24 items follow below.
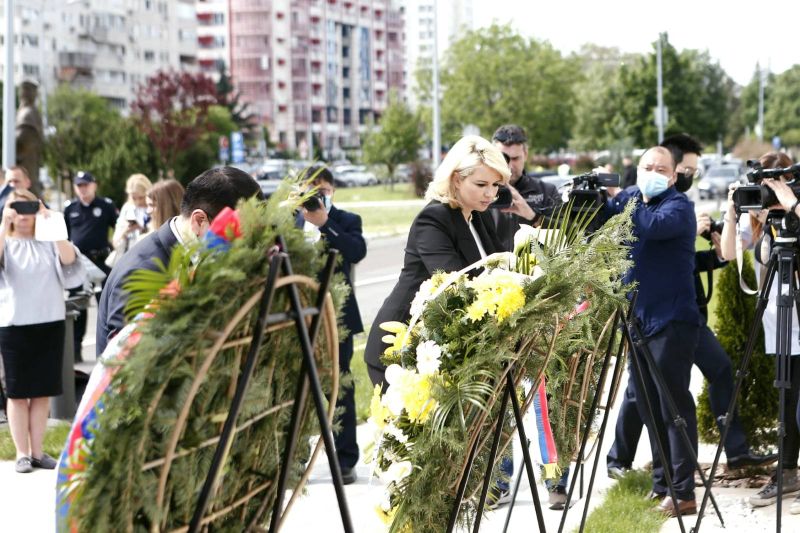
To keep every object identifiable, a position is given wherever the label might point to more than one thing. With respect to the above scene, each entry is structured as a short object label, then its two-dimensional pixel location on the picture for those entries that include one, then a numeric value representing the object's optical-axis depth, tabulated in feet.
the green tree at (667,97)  206.08
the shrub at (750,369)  22.33
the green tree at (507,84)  190.90
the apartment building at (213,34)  479.00
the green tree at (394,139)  243.19
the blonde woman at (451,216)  15.69
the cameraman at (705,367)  21.22
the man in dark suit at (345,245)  22.03
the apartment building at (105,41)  344.49
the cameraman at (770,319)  19.43
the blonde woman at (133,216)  36.45
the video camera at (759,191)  17.37
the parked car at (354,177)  282.09
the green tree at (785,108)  347.15
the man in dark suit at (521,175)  23.36
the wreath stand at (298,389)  7.94
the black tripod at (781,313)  17.03
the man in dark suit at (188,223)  10.97
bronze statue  85.66
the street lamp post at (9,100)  59.98
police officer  40.14
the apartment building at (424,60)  209.24
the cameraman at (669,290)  19.02
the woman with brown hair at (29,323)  23.90
